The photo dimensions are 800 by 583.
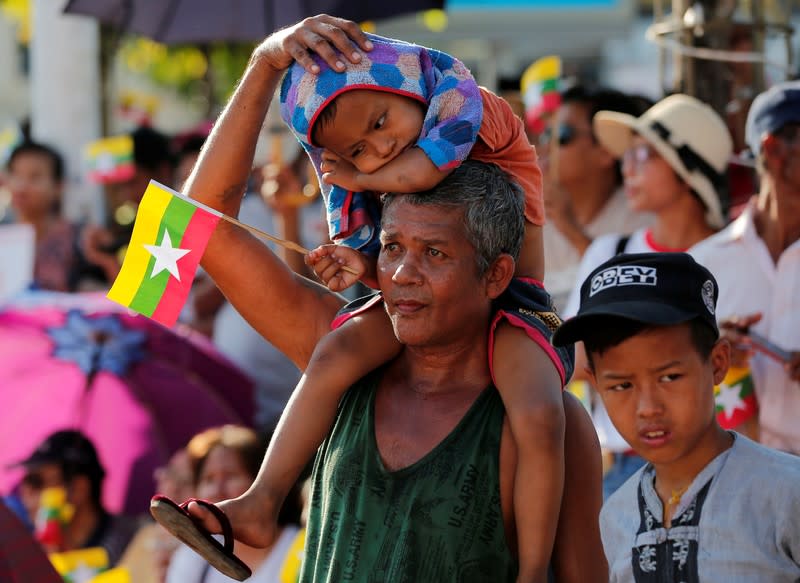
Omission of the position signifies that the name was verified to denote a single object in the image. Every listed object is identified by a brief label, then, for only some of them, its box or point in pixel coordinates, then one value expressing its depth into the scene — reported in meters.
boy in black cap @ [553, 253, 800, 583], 5.91
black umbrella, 15.00
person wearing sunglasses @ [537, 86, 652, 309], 13.01
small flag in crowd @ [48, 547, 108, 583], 13.52
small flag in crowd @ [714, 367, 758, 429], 9.64
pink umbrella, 14.43
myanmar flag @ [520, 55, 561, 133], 14.64
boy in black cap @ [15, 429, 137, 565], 14.05
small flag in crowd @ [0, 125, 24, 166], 20.11
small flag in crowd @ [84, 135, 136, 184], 19.78
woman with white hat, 11.41
